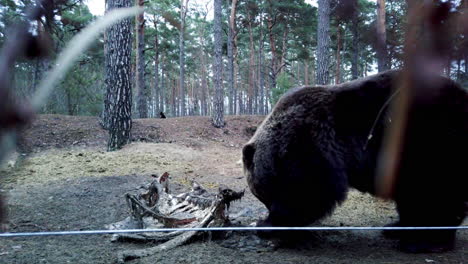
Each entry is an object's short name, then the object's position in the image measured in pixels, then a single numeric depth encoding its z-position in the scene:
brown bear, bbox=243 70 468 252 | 3.53
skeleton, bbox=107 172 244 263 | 3.49
